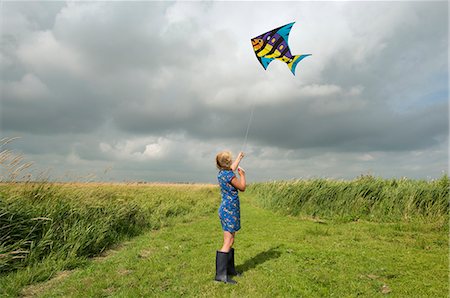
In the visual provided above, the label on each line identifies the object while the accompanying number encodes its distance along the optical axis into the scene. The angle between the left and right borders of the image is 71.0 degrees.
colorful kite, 8.87
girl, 6.46
